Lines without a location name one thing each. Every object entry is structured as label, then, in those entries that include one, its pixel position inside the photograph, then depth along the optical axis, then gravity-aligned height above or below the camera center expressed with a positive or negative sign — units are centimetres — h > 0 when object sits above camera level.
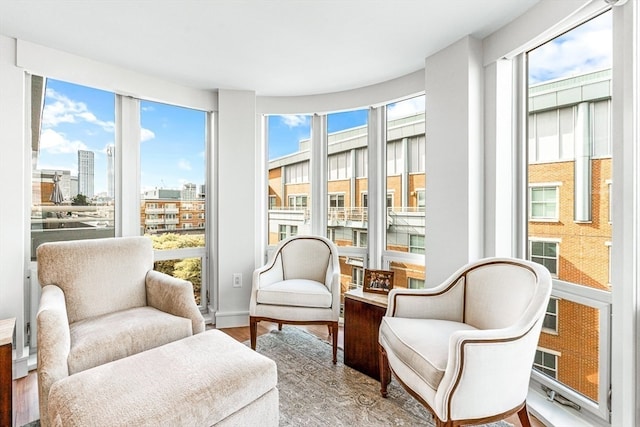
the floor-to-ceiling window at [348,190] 330 +21
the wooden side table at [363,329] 217 -83
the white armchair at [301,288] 247 -63
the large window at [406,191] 286 +17
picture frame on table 234 -52
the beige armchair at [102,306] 150 -59
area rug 176 -114
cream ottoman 112 -68
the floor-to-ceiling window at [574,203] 163 +4
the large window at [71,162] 247 +40
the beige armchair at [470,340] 133 -64
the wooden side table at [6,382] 164 -87
